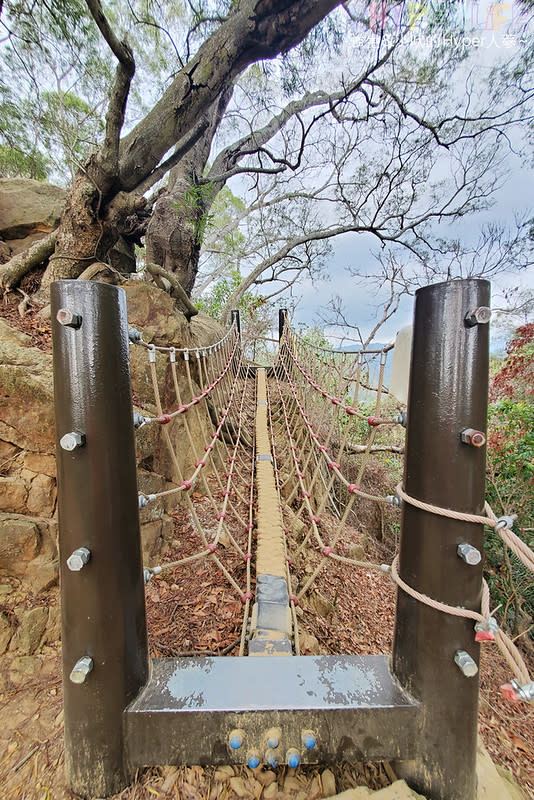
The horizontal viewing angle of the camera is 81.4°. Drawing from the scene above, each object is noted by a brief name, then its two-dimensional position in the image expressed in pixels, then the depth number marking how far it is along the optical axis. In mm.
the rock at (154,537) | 1362
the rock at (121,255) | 2443
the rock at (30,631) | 977
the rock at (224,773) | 571
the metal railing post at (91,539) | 547
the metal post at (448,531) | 543
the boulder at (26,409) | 1193
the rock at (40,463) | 1190
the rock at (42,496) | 1166
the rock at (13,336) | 1402
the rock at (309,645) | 999
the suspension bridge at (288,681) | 544
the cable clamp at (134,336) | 670
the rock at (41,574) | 1086
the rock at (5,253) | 2152
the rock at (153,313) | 1827
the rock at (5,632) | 967
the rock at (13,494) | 1144
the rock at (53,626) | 1011
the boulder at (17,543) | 1083
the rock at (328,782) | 566
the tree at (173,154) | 1995
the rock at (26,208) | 2324
